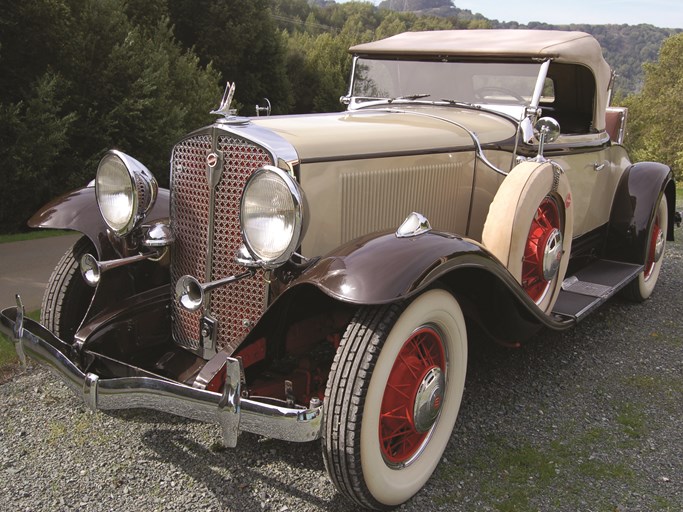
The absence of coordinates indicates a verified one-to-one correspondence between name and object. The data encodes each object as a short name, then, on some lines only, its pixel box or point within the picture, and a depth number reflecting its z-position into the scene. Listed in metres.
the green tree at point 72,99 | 7.47
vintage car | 2.11
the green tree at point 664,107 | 30.77
